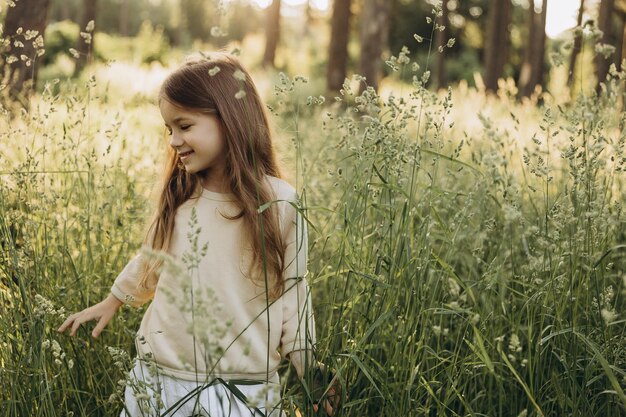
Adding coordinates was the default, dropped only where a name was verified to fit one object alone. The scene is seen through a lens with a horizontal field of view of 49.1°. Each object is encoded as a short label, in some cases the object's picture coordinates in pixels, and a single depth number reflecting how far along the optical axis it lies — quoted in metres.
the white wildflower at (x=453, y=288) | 1.31
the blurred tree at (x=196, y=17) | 51.88
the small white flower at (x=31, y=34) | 2.17
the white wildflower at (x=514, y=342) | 1.38
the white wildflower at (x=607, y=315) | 1.39
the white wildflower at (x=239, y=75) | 1.36
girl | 2.00
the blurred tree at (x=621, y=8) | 12.29
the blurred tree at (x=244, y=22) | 53.06
